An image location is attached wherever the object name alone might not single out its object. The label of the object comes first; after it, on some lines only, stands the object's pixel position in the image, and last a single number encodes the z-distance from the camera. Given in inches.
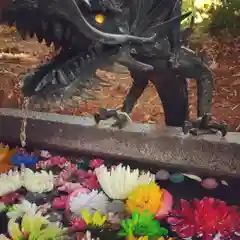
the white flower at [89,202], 35.7
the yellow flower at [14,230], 32.0
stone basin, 38.9
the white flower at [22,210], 35.7
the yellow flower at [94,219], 32.7
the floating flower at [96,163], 42.9
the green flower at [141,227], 31.3
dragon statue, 38.4
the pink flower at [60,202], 37.1
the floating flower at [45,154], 45.6
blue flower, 43.9
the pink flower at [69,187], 39.1
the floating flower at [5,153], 44.9
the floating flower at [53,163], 43.8
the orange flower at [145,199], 34.2
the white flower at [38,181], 39.1
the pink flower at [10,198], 38.2
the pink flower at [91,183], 39.2
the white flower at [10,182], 39.1
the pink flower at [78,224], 32.7
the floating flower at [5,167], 43.0
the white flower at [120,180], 36.8
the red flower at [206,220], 31.9
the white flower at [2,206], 37.0
